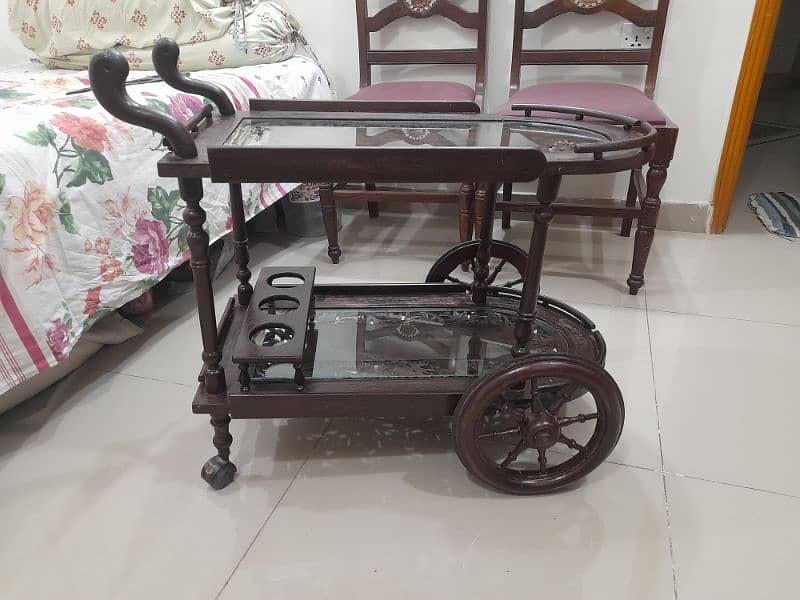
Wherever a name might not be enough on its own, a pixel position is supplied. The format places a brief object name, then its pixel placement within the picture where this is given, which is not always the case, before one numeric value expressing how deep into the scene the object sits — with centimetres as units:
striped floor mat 199
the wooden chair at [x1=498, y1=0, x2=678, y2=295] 148
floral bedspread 100
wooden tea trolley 78
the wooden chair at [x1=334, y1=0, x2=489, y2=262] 168
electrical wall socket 181
